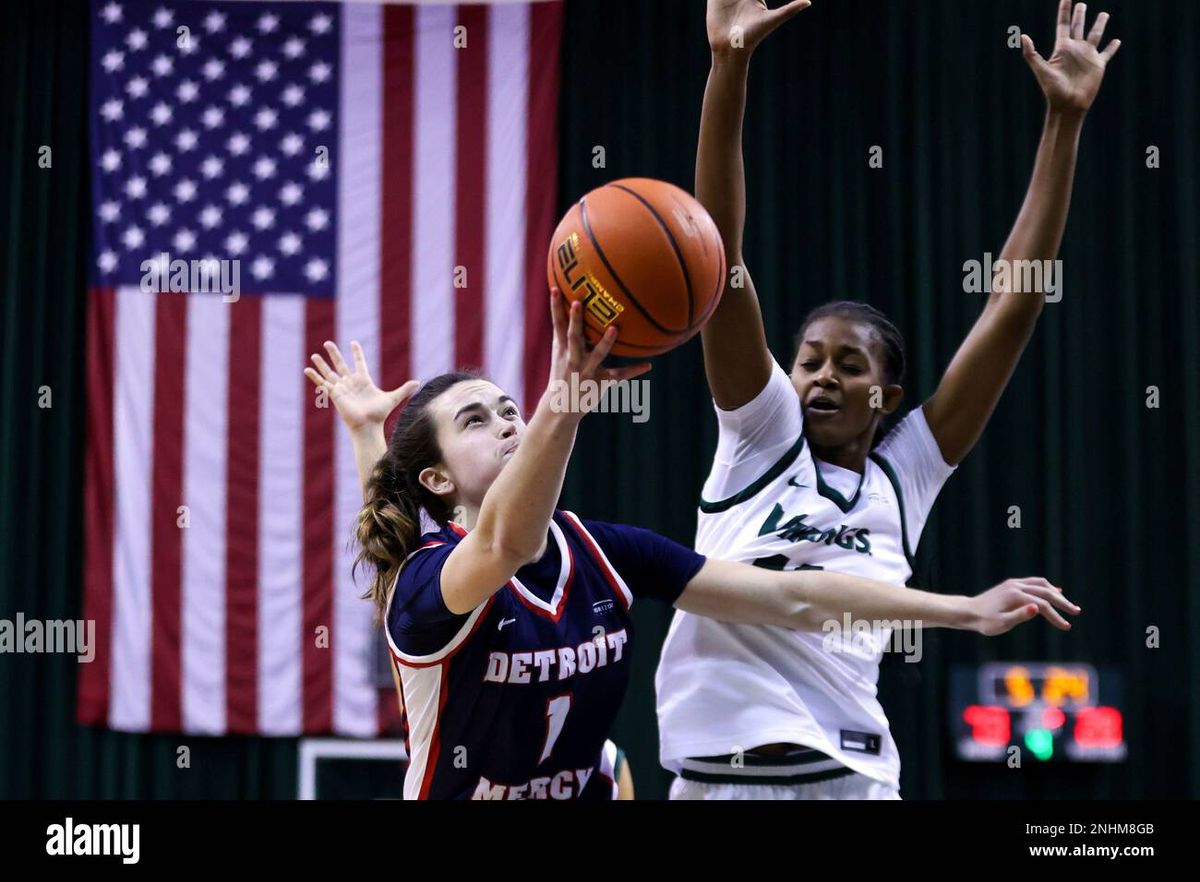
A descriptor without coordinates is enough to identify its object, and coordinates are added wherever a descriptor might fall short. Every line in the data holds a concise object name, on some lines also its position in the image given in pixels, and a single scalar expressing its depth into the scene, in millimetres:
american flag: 6020
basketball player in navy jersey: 2729
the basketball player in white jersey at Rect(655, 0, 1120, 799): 3025
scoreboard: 5859
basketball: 2473
